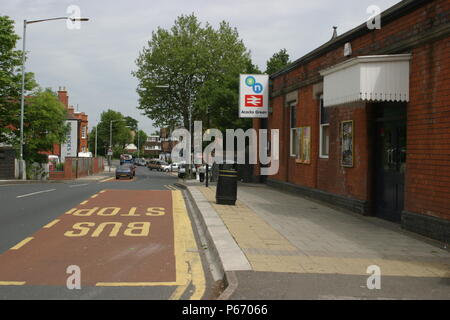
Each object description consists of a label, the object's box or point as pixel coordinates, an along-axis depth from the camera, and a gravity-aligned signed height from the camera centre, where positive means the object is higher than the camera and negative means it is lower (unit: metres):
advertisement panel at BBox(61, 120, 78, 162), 76.31 +1.10
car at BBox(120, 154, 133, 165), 99.27 -1.14
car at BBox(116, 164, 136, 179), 46.56 -1.82
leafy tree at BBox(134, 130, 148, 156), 177.62 +4.64
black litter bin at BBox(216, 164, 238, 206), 14.68 -1.00
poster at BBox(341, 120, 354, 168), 13.75 +0.32
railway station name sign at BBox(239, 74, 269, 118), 22.84 +2.63
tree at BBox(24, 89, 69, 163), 40.22 +2.25
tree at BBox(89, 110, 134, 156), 118.19 +4.56
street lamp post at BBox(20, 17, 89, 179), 32.44 +5.75
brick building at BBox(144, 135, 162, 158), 174.12 +2.10
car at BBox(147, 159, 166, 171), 81.80 -1.94
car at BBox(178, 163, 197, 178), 46.00 -1.61
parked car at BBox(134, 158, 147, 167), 115.25 -2.17
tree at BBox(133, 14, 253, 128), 47.75 +8.56
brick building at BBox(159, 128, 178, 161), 121.25 +1.33
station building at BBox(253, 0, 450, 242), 9.55 +0.85
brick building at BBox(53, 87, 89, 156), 74.00 +5.00
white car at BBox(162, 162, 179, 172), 75.41 -2.23
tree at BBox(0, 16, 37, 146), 37.23 +5.29
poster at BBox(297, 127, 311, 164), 17.61 +0.31
